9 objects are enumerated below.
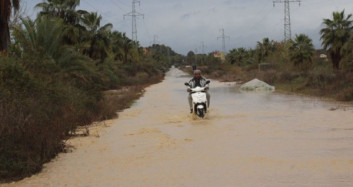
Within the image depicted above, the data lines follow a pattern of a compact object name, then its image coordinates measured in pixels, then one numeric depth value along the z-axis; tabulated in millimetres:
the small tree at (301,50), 54156
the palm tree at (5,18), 16906
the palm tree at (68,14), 36438
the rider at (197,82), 15430
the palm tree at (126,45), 70081
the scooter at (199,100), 15047
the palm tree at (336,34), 47375
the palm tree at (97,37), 43806
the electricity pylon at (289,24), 59950
